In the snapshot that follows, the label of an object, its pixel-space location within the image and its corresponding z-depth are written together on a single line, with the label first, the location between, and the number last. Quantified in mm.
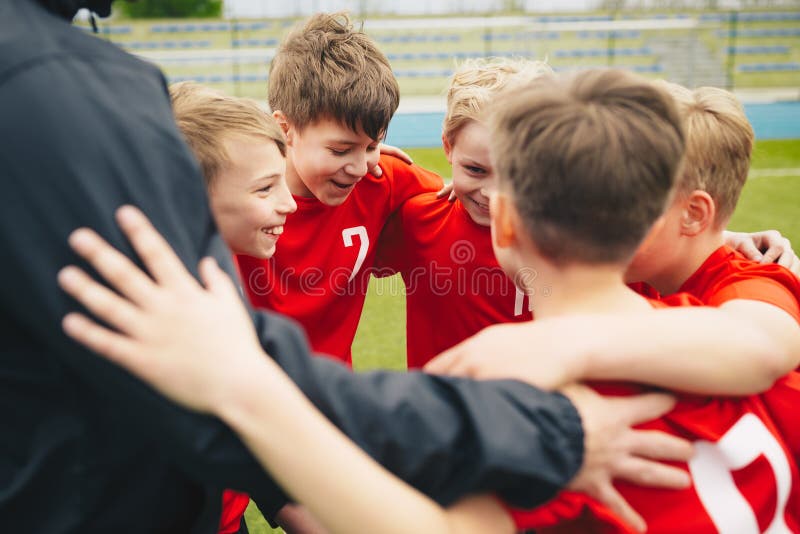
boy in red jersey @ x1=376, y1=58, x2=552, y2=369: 2568
